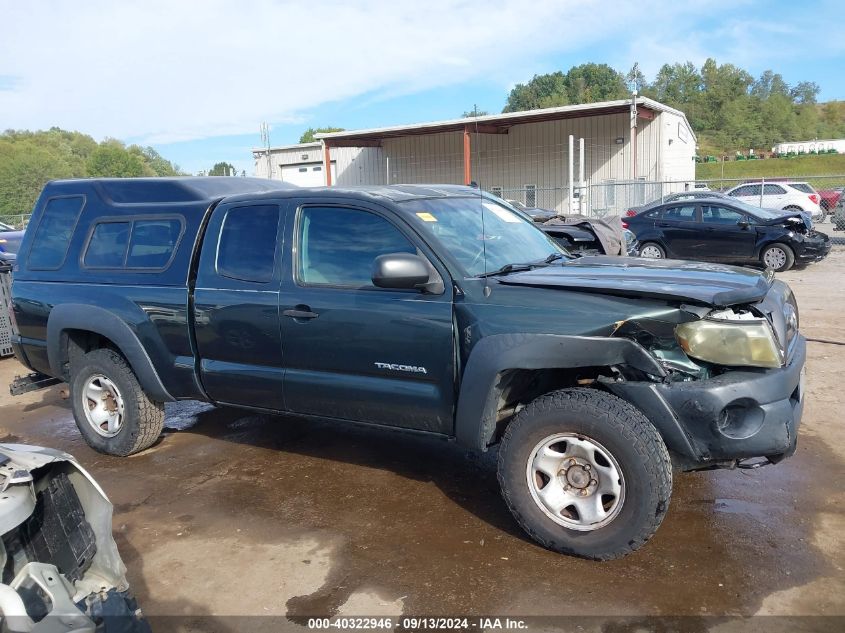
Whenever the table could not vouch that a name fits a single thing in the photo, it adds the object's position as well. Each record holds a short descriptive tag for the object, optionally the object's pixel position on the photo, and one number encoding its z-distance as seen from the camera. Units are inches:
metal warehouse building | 1078.4
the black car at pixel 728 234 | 557.6
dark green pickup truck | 129.6
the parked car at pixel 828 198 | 1116.5
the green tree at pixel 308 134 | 4032.2
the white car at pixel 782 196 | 936.3
